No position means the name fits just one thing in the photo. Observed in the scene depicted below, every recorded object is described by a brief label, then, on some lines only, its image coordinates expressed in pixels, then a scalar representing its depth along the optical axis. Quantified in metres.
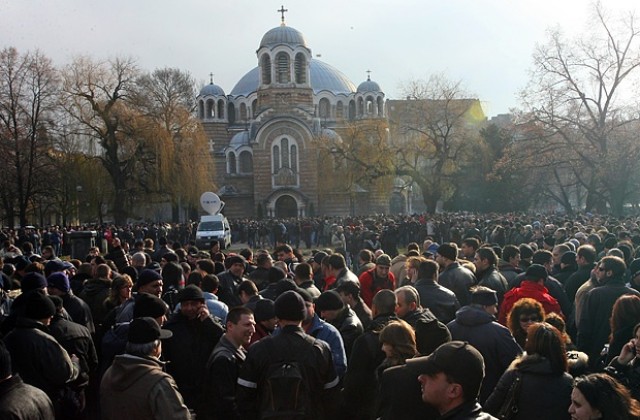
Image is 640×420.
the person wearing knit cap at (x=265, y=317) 5.70
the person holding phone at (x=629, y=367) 4.26
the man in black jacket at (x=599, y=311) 6.54
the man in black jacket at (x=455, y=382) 3.28
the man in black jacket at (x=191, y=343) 5.43
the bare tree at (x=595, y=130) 28.92
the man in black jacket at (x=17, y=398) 3.73
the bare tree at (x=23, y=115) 34.88
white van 31.01
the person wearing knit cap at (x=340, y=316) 5.95
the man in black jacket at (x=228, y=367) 4.82
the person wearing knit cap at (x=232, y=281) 8.42
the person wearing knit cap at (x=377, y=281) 8.81
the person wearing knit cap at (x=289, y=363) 4.55
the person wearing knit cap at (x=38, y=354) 5.01
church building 53.41
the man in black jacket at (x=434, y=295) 7.03
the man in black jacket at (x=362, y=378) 5.00
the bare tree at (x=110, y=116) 36.53
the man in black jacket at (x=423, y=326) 5.03
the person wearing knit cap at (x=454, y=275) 8.16
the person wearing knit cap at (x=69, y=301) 6.80
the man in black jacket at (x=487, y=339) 5.31
